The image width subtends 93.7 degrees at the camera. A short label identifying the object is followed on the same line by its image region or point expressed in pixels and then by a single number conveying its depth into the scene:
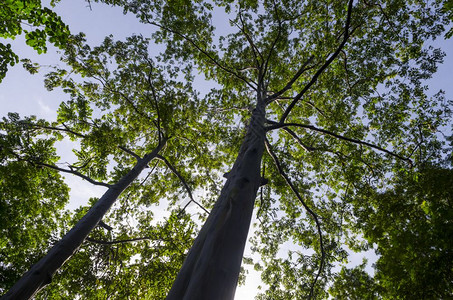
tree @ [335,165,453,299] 4.07
